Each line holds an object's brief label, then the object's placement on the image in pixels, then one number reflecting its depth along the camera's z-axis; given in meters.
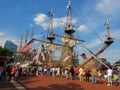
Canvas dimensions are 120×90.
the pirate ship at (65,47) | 23.76
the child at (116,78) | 8.99
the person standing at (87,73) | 10.34
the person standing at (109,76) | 8.90
